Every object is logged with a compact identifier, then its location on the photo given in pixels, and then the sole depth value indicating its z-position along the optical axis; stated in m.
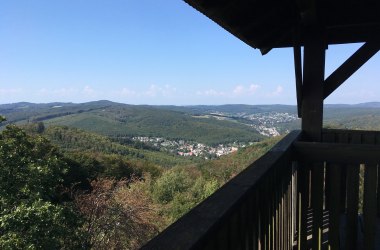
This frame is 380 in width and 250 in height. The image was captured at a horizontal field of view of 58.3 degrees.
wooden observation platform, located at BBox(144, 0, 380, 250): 1.08
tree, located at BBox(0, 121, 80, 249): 7.75
